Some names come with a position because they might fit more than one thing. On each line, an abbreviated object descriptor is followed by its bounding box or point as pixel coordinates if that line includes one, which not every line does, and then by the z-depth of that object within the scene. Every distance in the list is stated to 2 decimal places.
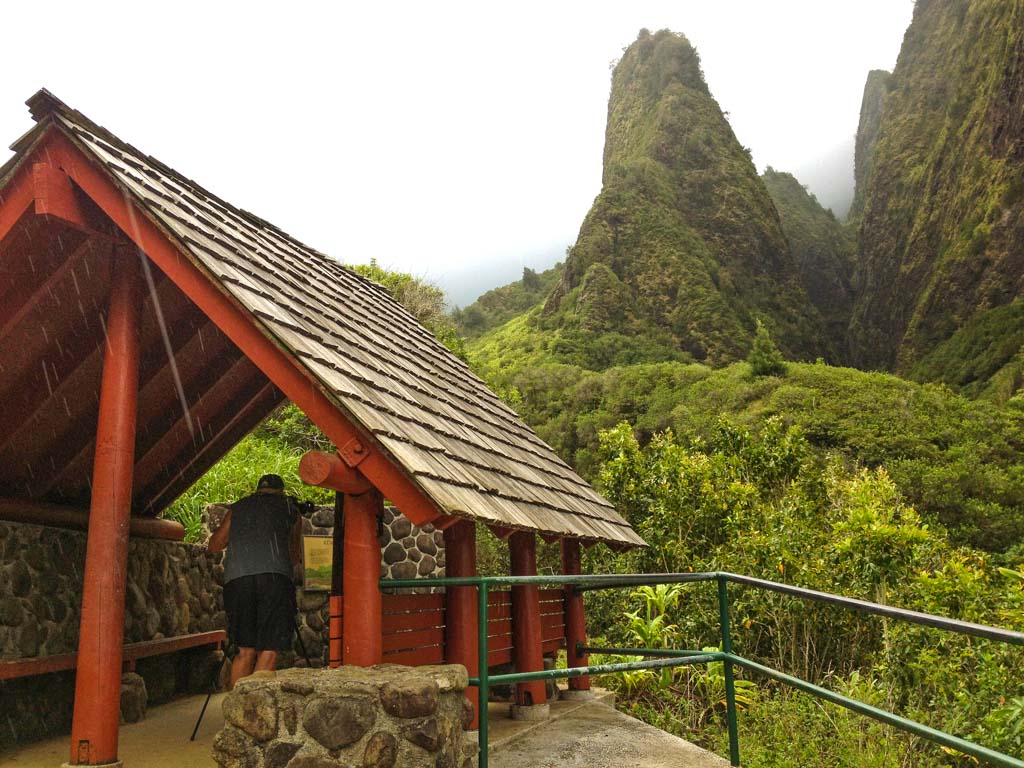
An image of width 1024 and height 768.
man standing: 5.00
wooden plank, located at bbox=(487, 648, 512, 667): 5.61
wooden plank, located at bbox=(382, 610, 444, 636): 4.22
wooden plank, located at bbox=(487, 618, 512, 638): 5.58
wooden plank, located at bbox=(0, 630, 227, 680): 4.91
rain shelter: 3.93
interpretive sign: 9.48
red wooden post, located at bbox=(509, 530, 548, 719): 5.96
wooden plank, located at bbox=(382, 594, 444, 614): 4.32
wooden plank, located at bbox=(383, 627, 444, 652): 4.22
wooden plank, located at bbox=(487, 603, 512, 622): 5.57
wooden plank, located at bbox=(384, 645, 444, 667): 4.23
